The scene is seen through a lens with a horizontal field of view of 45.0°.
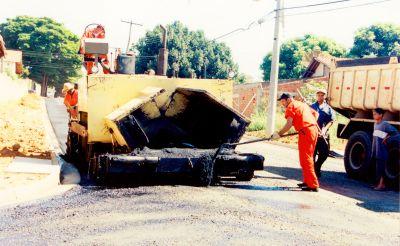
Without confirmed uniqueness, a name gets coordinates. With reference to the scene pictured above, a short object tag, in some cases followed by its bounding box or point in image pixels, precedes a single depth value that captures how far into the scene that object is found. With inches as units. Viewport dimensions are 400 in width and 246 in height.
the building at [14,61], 1838.7
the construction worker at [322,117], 360.8
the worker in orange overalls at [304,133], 297.6
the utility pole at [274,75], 747.0
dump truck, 350.0
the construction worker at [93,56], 361.4
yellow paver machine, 272.7
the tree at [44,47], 2452.0
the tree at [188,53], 1683.1
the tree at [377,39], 1875.0
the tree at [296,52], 1989.4
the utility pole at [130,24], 1440.5
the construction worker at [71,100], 380.2
